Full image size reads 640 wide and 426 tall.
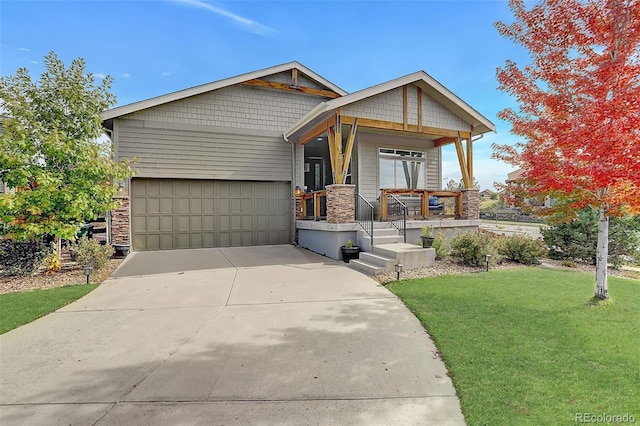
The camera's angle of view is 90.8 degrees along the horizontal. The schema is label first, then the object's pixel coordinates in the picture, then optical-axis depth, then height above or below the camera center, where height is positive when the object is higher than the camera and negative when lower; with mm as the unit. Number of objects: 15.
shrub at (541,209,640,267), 9094 -976
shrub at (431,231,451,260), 8430 -1078
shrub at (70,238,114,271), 7484 -1143
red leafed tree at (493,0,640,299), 4590 +1698
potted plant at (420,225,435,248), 8516 -849
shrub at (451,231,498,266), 7957 -1085
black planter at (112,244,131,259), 9328 -1268
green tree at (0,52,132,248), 6738 +1178
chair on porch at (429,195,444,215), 11773 -14
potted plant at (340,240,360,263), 8711 -1265
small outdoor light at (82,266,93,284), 6641 -1368
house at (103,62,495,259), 9586 +1727
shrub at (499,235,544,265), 8688 -1218
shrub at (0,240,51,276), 7051 -1140
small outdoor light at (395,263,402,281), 6702 -1353
